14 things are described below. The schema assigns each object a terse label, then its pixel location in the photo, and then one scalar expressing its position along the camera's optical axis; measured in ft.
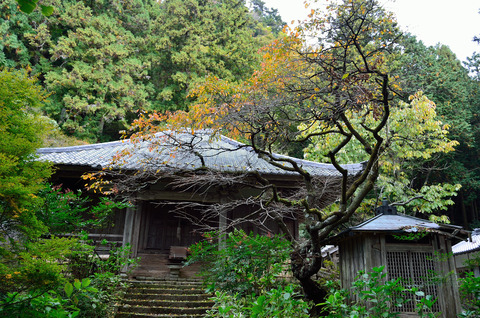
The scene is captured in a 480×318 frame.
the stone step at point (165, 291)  26.37
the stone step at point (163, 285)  27.55
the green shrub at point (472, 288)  10.87
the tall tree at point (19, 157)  14.06
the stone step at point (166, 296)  25.40
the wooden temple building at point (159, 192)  30.91
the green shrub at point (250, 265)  18.47
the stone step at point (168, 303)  24.35
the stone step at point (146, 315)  22.24
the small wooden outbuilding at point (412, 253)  17.21
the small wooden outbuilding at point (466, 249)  33.99
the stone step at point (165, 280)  29.12
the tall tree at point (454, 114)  59.88
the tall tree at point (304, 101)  17.57
